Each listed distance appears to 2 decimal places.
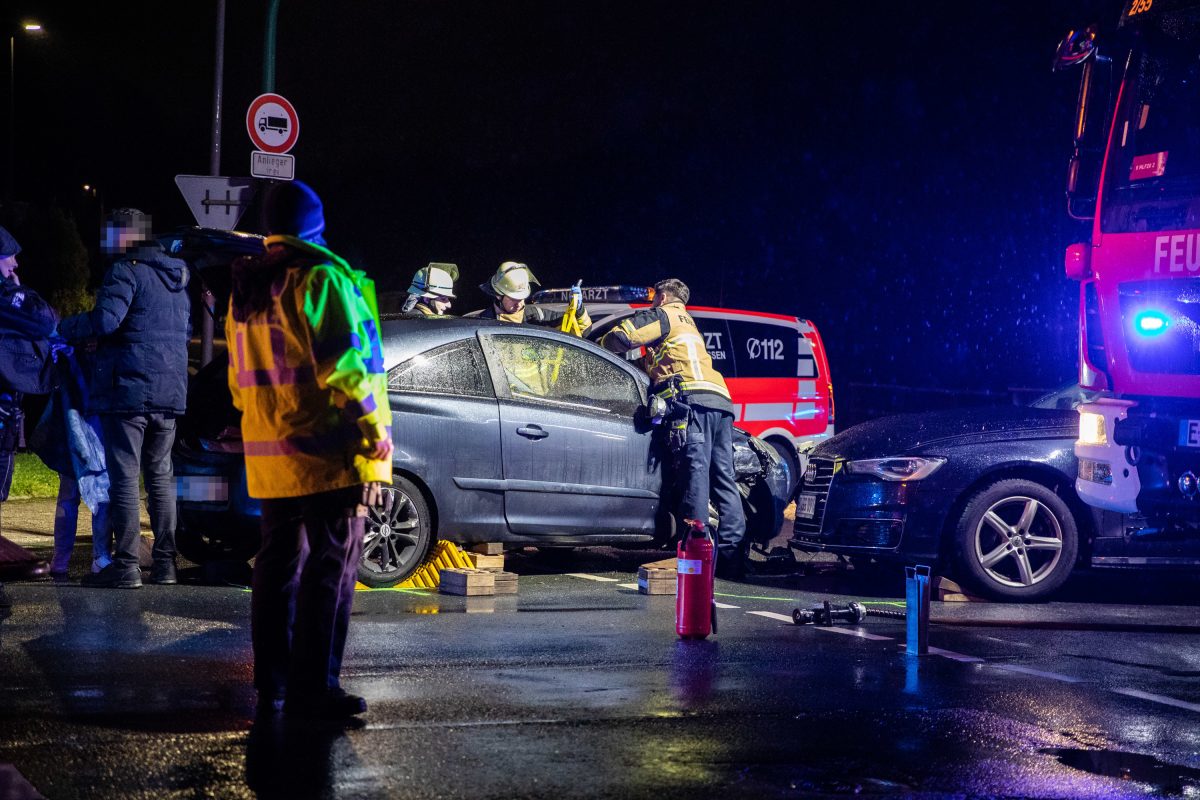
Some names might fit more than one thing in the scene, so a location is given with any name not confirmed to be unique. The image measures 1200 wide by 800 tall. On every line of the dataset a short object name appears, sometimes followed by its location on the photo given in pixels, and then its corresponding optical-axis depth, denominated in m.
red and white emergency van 14.40
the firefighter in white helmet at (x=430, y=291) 11.20
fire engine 8.32
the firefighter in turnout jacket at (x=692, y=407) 9.46
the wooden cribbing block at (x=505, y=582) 8.68
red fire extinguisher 7.14
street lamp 40.16
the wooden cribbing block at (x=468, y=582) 8.52
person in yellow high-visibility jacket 4.89
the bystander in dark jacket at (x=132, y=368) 8.23
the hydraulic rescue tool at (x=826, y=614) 7.73
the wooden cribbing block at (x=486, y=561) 8.98
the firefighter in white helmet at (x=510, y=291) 10.73
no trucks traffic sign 12.91
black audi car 9.02
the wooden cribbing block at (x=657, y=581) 8.88
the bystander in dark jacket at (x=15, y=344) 7.63
